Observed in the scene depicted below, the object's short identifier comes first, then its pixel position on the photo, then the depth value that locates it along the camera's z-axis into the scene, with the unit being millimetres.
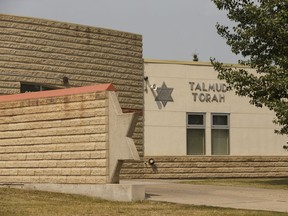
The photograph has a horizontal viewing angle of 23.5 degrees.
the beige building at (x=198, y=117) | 34125
